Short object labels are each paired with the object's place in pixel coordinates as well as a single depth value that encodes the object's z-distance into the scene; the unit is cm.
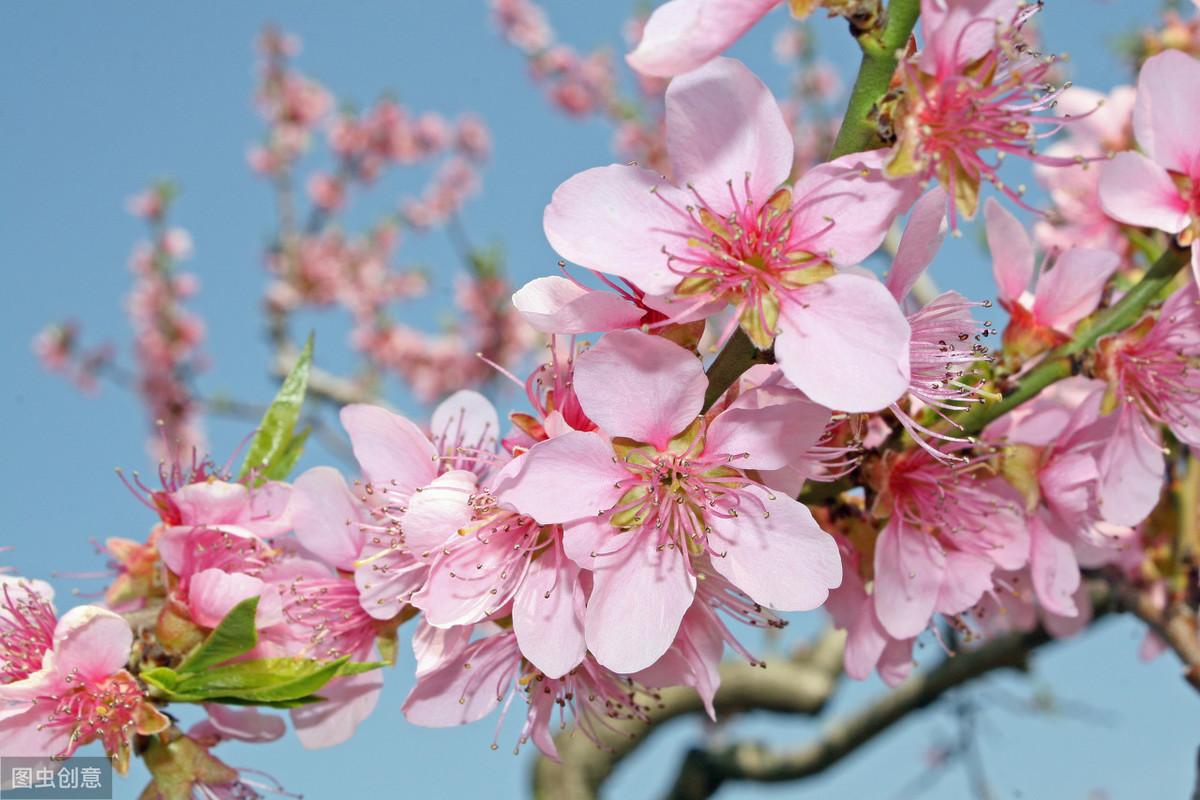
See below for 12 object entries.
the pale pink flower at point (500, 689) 43
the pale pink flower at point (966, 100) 41
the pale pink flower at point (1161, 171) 43
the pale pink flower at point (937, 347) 41
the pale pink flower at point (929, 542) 44
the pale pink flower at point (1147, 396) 44
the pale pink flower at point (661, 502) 41
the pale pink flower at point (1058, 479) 44
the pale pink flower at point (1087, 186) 53
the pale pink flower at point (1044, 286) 45
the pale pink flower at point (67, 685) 43
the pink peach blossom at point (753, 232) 41
